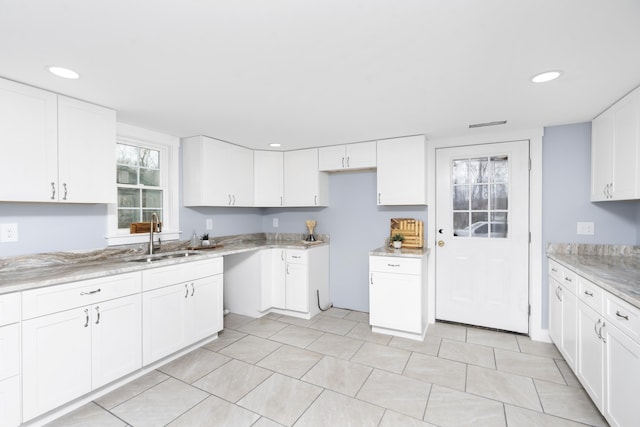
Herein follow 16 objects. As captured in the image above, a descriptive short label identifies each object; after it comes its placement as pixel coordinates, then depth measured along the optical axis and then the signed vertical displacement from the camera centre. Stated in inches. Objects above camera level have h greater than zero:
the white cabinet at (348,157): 138.2 +26.3
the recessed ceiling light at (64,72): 69.5 +32.9
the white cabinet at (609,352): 56.5 -30.6
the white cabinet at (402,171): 127.3 +17.7
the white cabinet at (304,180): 152.7 +16.3
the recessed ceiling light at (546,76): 71.3 +33.0
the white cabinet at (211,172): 130.0 +17.9
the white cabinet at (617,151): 81.8 +18.7
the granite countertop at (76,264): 71.7 -16.2
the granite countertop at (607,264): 63.4 -15.7
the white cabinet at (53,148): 75.9 +17.9
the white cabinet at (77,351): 69.5 -36.2
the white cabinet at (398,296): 118.9 -34.4
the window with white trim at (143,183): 112.7 +11.6
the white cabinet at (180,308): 94.2 -33.5
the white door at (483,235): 122.8 -9.9
